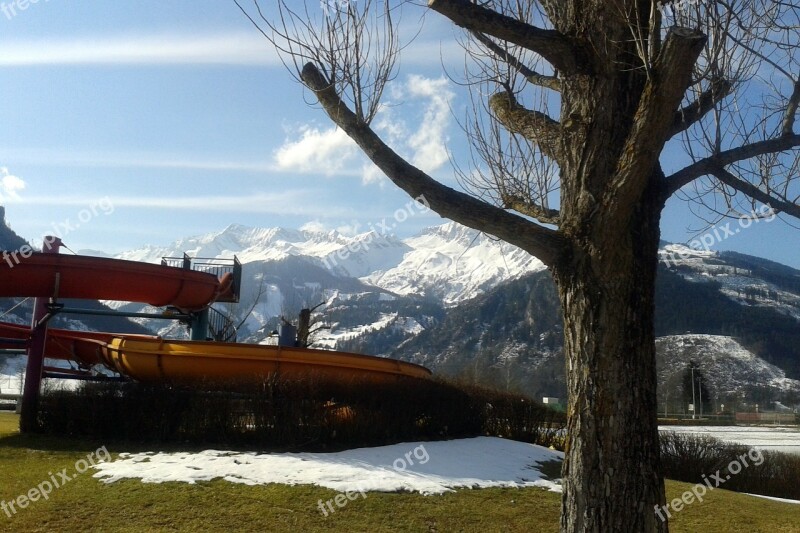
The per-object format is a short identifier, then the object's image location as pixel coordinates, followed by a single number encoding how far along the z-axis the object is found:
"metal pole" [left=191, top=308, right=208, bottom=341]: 15.14
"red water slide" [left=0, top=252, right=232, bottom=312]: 11.88
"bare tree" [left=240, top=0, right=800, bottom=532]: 4.18
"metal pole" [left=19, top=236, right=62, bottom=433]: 10.71
